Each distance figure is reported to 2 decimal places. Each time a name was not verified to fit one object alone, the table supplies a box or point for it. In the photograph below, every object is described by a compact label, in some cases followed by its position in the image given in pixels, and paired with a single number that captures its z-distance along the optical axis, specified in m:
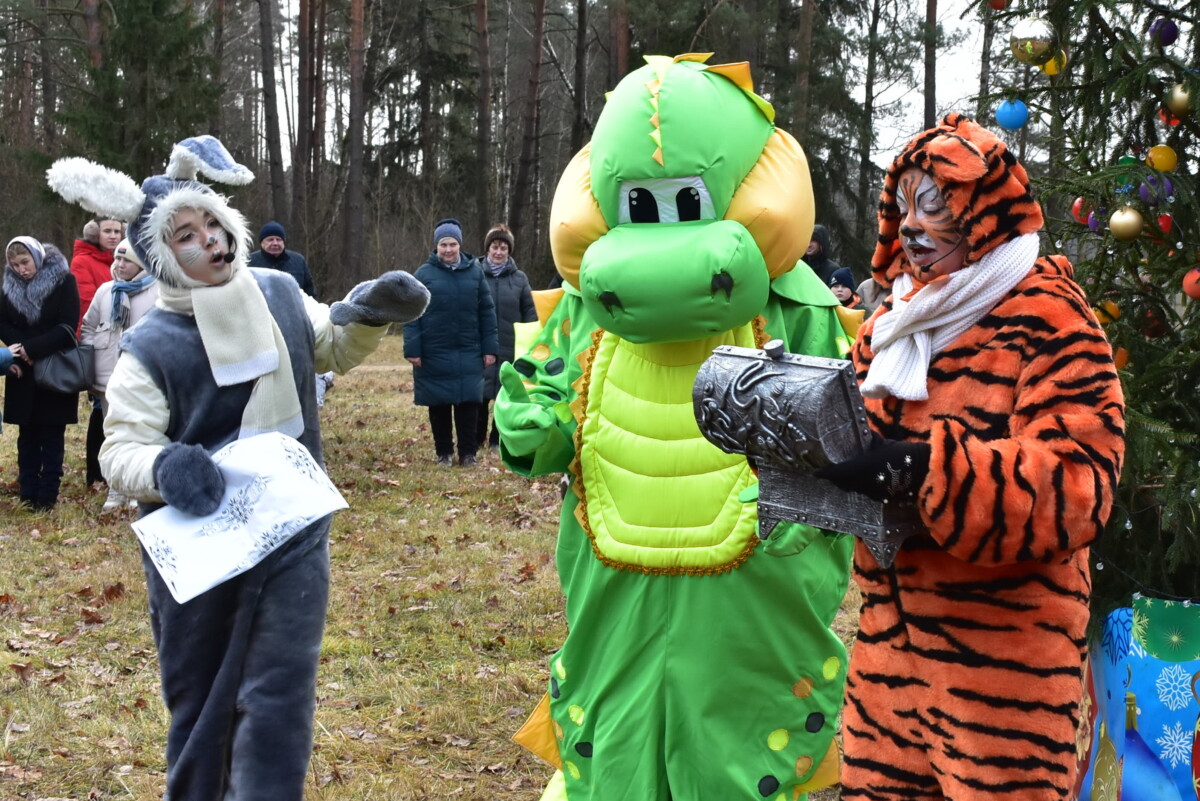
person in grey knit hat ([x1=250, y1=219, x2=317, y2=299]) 9.80
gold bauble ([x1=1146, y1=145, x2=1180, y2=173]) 3.59
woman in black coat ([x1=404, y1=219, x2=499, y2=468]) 10.22
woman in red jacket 9.85
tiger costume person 2.21
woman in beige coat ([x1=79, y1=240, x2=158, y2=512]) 8.04
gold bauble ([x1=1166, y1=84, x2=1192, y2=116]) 3.51
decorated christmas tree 3.54
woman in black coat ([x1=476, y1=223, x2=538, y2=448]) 10.84
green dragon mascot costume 3.38
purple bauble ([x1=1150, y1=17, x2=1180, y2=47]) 3.66
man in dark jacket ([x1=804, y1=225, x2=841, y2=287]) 8.91
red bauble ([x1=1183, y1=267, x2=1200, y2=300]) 3.42
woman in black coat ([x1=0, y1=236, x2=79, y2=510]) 8.42
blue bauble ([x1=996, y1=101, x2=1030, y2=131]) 3.84
